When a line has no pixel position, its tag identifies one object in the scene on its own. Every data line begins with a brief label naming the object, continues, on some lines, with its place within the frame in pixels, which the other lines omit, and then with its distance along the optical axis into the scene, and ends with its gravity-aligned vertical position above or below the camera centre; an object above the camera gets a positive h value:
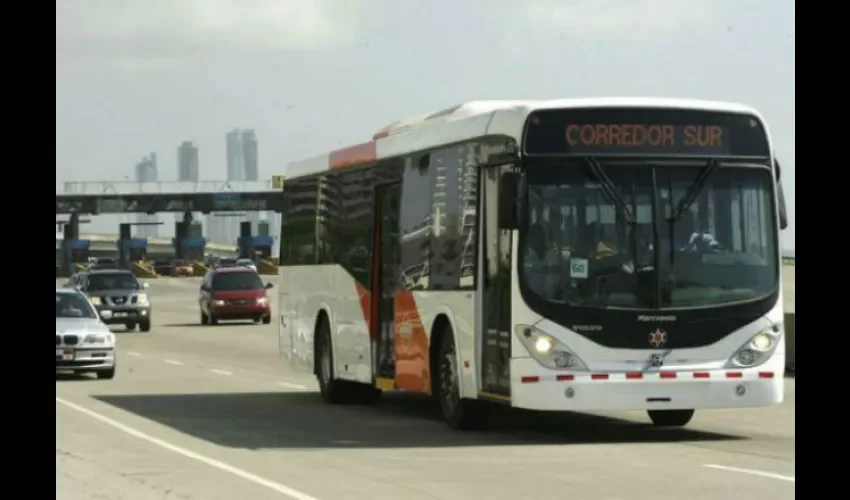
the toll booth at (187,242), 155.50 -0.09
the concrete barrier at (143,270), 129.38 -1.91
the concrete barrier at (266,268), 126.19 -1.70
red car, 55.09 -1.49
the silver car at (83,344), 29.17 -1.51
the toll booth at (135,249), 161.88 -0.68
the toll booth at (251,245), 152.25 -0.30
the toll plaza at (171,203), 147.00 +2.81
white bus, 17.20 -0.14
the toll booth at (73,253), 148.62 -0.94
